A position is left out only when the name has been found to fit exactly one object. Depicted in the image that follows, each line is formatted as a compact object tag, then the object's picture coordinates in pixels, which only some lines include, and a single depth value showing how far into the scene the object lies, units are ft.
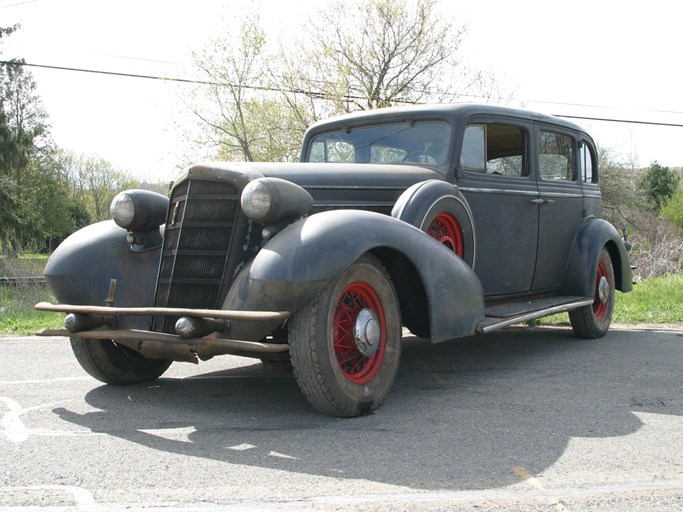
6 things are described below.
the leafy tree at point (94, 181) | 187.83
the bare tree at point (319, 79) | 89.35
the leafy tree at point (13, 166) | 88.33
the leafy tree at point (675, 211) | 104.99
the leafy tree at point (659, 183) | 127.75
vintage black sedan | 12.21
